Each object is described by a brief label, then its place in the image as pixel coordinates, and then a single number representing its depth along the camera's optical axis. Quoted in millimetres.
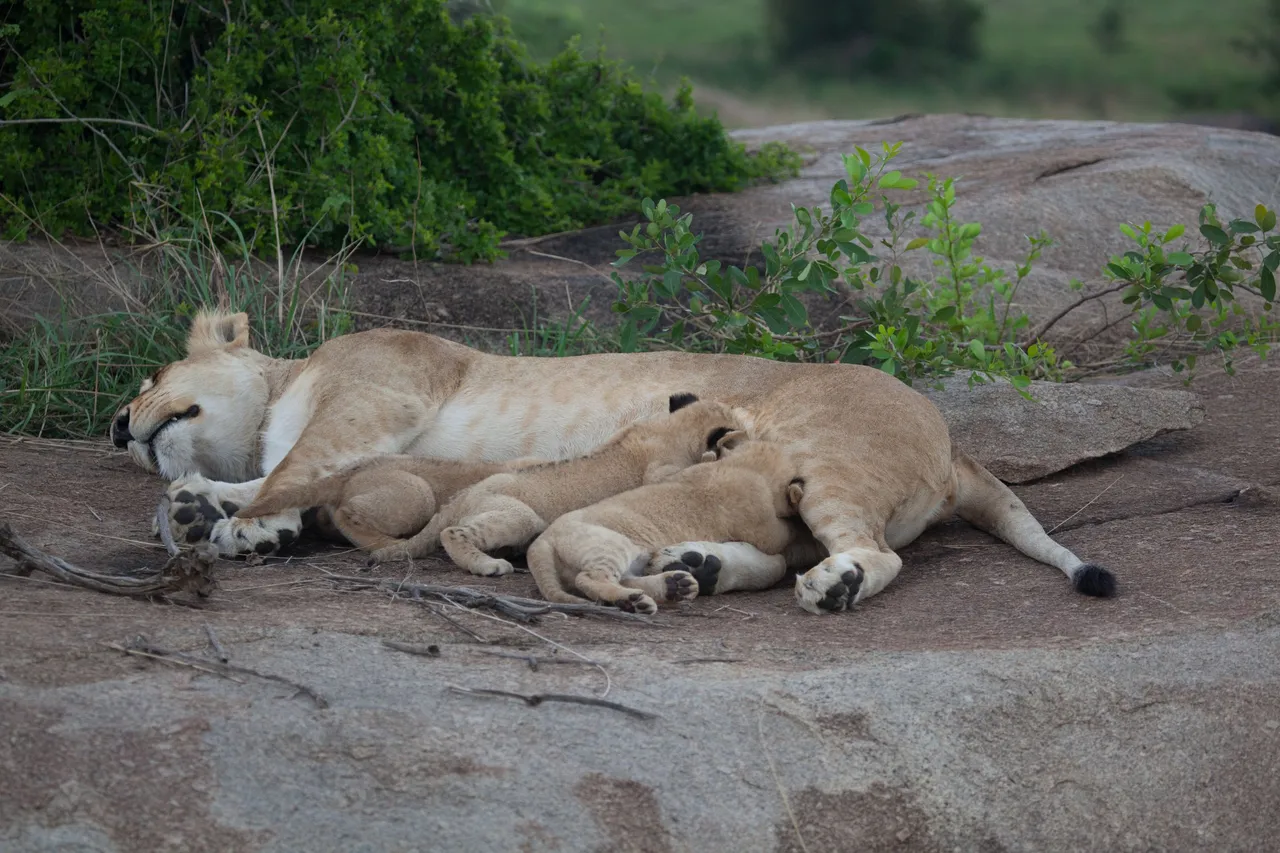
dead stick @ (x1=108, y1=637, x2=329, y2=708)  6605
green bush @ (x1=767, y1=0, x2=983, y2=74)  29891
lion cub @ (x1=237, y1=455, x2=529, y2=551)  10023
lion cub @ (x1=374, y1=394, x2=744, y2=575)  9555
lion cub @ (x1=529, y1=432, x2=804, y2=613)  8773
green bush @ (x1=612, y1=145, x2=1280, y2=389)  12539
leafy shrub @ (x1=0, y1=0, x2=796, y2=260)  15844
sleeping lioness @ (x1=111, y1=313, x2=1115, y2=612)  10187
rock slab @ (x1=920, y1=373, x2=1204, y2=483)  12609
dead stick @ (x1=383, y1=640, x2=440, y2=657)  7234
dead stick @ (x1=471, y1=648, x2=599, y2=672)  7176
